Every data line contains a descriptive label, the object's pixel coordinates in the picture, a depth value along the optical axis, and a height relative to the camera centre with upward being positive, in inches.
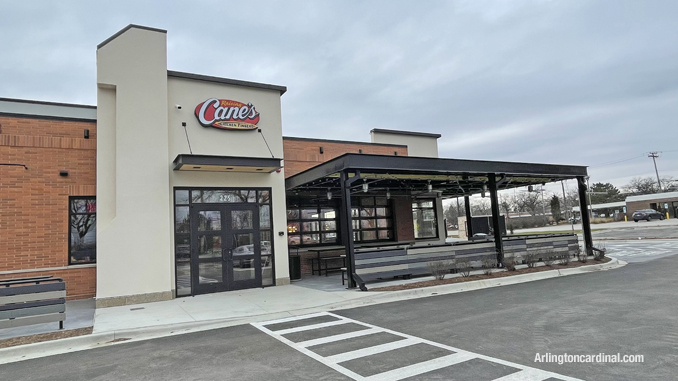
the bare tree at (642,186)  3720.7 +230.4
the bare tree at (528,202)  2948.3 +118.2
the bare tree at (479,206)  3123.3 +123.7
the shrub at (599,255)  629.3 -66.7
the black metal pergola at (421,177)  457.7 +67.1
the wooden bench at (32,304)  287.9 -40.1
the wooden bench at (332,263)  614.9 -53.0
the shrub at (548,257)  587.3 -59.7
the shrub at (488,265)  517.1 -58.8
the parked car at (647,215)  2079.2 -27.2
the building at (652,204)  2359.7 +37.5
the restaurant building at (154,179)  439.8 +69.4
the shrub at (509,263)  542.9 -60.6
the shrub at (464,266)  505.3 -56.9
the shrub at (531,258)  566.3 -58.7
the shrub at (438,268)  482.3 -55.4
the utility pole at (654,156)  3491.6 +461.6
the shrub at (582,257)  611.8 -66.1
